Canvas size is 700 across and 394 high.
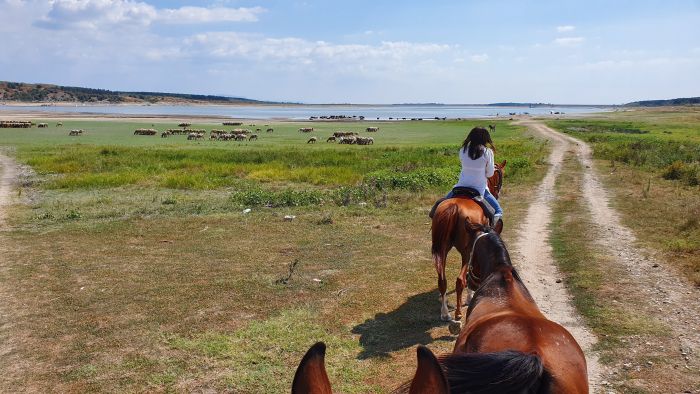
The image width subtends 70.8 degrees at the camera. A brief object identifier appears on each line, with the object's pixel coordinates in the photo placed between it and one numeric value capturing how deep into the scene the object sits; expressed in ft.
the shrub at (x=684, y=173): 67.50
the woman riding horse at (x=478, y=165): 26.53
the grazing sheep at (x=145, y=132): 201.67
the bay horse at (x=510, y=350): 8.66
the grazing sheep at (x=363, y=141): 167.63
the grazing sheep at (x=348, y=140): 171.94
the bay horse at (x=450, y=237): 25.06
